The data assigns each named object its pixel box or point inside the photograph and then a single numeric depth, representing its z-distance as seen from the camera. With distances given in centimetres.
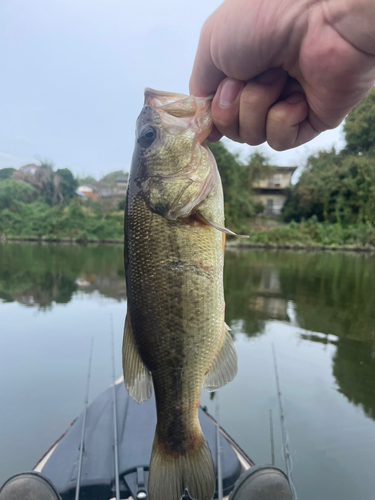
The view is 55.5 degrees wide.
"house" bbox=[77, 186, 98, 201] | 4479
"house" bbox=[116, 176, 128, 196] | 4052
